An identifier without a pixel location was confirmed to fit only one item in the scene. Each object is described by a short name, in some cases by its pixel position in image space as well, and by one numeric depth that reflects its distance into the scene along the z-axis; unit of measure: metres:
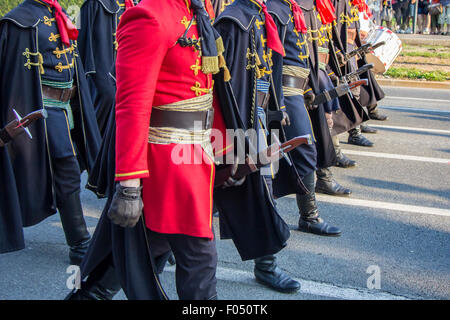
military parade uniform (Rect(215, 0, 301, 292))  6.50
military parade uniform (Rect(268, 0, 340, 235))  8.38
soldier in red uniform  4.99
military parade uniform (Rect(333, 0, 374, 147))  12.02
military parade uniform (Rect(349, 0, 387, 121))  14.56
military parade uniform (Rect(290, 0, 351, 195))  9.49
